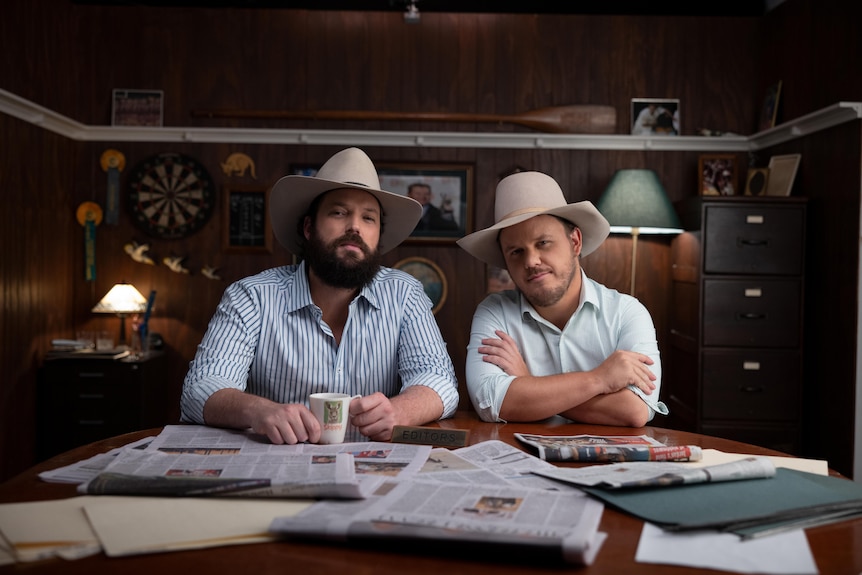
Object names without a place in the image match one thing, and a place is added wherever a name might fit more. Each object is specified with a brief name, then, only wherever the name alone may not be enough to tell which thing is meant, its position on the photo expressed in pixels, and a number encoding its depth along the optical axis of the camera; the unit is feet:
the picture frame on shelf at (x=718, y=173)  15.46
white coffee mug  5.08
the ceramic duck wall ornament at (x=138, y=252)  15.76
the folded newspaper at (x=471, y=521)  3.10
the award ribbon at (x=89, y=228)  15.70
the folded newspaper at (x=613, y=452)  4.70
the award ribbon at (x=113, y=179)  15.74
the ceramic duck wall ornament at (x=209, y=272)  15.83
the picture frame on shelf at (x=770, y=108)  14.60
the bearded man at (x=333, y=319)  6.93
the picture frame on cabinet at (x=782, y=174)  13.67
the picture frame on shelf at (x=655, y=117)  15.80
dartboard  15.84
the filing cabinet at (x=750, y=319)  13.03
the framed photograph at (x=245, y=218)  15.88
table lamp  14.80
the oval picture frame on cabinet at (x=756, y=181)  14.55
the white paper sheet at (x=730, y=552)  3.07
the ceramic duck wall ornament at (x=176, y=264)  15.75
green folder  3.46
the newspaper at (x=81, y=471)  4.22
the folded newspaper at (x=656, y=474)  3.93
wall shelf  15.58
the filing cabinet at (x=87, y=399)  13.98
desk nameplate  5.22
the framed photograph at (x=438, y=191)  15.83
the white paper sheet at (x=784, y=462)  4.74
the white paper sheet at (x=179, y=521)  3.24
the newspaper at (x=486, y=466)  4.17
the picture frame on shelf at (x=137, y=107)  15.83
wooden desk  3.05
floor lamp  14.14
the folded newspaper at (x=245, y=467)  3.77
